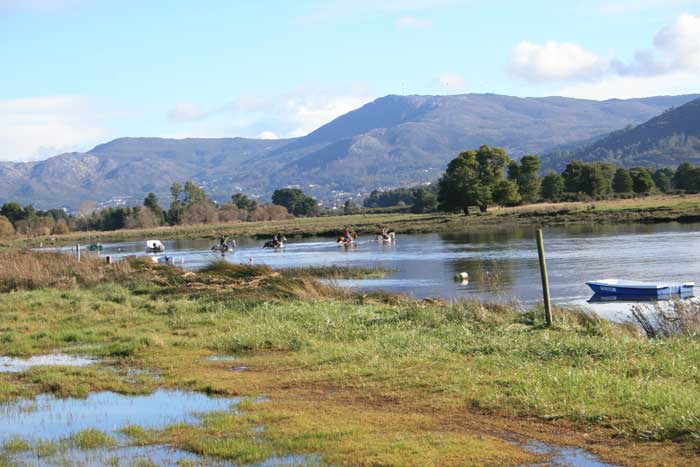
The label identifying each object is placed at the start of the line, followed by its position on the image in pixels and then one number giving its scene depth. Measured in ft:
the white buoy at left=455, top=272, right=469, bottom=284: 141.26
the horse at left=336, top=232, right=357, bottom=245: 281.95
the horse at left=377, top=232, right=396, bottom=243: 290.76
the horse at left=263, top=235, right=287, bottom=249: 287.89
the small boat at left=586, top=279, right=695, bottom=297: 105.48
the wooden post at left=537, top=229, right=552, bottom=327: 66.86
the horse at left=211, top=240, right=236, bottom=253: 284.82
